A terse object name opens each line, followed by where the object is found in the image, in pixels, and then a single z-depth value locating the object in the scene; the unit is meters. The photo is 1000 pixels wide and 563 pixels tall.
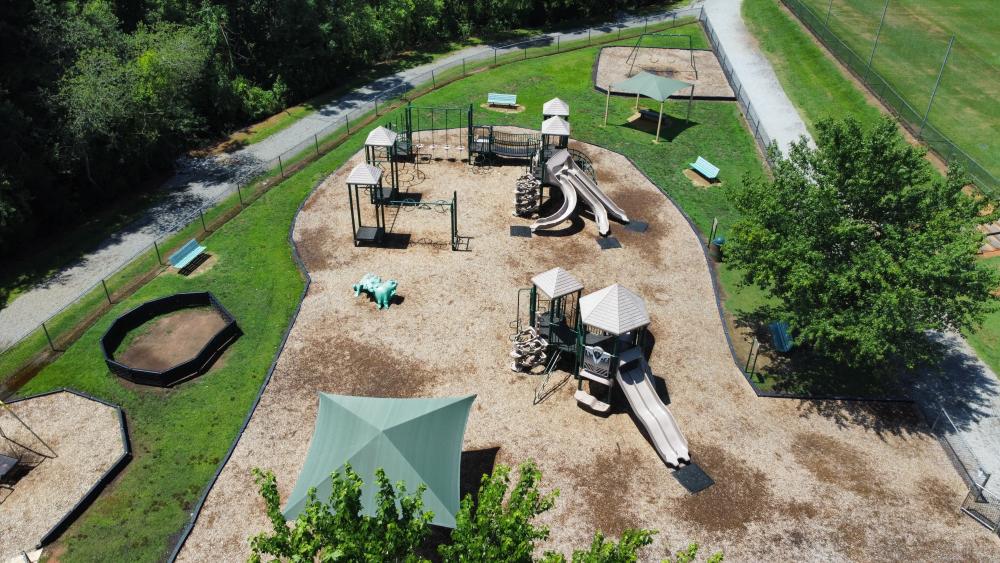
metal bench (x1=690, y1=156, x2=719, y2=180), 35.38
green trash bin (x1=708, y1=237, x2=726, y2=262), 29.78
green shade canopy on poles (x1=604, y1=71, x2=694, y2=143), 39.41
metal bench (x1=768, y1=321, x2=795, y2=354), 24.30
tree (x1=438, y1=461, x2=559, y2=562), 11.52
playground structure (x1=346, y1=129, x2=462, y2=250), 29.19
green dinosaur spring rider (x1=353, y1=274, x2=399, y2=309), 26.20
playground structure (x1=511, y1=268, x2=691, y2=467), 20.75
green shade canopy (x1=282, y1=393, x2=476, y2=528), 16.92
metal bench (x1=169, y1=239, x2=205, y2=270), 28.67
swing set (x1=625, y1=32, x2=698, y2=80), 50.03
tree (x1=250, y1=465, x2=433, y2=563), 11.20
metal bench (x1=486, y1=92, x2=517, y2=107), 43.69
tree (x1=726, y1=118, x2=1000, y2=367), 19.72
